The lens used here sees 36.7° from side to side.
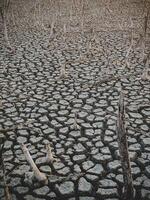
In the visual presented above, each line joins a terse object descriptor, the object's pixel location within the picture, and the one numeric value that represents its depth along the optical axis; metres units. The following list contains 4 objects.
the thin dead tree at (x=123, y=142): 1.48
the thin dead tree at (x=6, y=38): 4.10
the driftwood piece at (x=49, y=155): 1.91
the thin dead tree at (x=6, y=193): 1.54
